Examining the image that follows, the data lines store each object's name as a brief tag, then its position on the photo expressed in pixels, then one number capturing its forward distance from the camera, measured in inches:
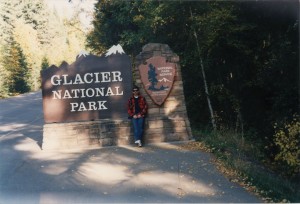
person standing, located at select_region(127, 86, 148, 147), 374.3
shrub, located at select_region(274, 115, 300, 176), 328.5
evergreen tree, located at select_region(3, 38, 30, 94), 1348.4
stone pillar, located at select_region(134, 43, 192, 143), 386.0
